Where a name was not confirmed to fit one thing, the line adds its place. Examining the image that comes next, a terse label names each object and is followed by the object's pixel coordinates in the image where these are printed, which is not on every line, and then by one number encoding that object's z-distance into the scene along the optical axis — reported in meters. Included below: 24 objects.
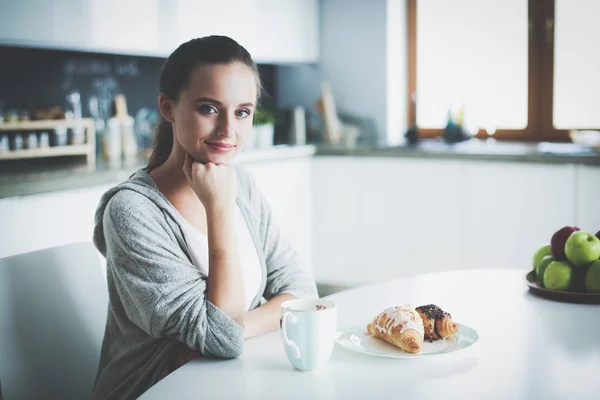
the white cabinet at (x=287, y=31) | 3.67
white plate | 1.12
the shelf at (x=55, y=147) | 2.64
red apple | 1.45
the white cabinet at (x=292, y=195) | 3.54
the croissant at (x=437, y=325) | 1.17
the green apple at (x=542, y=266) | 1.50
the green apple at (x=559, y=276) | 1.43
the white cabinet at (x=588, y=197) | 3.13
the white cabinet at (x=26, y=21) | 2.35
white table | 0.98
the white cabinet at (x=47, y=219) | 2.21
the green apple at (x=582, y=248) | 1.40
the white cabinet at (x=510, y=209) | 3.21
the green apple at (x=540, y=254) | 1.56
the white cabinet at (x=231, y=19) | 3.27
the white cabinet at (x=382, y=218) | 3.52
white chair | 1.35
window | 3.64
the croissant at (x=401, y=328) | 1.11
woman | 1.23
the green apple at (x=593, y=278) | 1.40
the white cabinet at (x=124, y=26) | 2.71
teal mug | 1.04
